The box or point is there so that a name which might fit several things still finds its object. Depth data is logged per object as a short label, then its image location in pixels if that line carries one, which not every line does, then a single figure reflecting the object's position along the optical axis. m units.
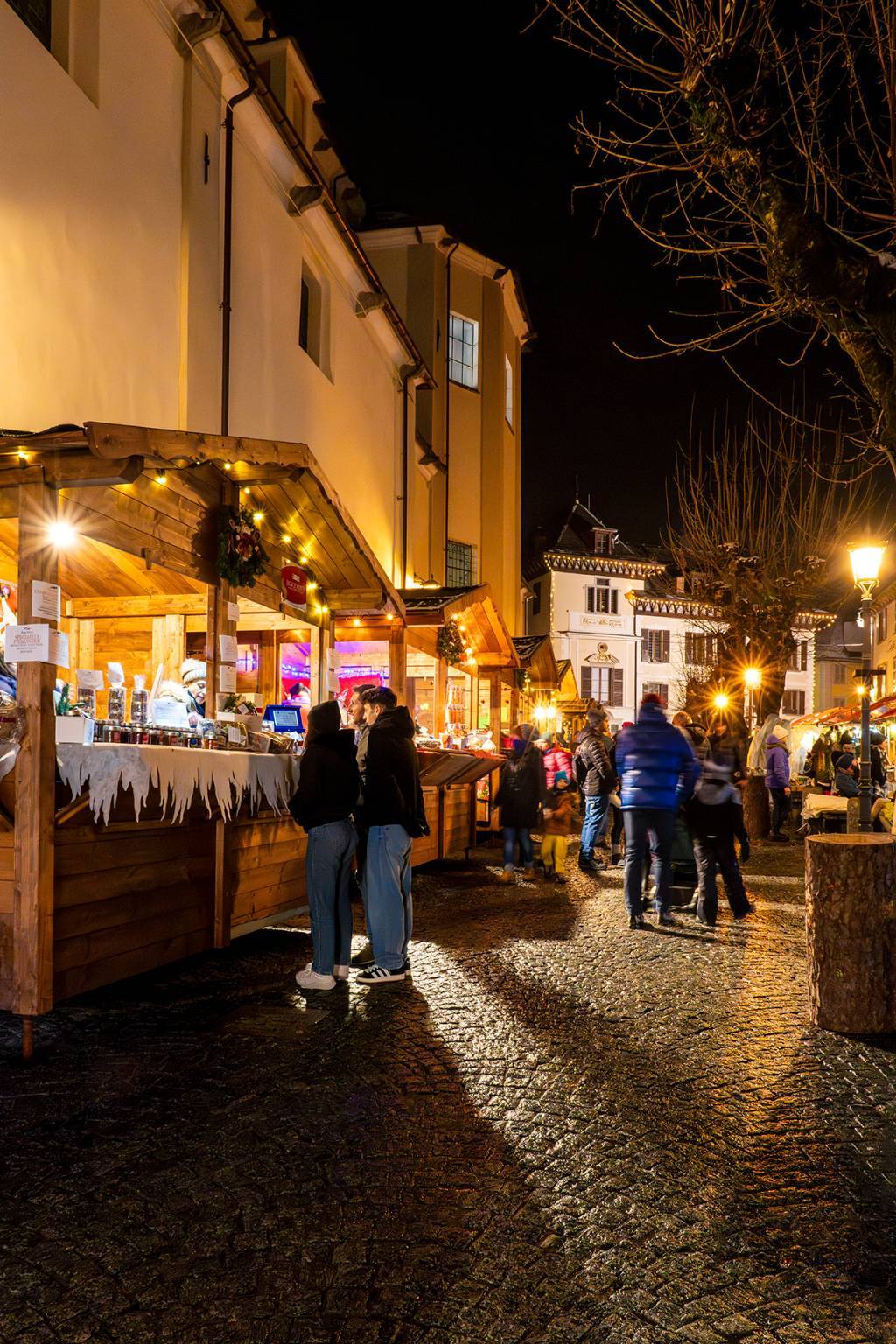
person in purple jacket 19.39
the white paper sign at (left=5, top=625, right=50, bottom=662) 5.84
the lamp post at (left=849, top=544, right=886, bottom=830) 12.97
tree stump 6.01
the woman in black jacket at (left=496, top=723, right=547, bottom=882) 12.66
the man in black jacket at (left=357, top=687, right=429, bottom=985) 7.37
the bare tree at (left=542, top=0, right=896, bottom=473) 6.16
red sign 10.31
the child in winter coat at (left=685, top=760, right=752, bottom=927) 9.73
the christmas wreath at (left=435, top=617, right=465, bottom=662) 15.54
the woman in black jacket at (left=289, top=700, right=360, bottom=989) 7.00
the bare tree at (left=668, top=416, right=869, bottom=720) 26.86
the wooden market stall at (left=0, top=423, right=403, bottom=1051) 5.84
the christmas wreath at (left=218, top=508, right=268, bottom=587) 8.76
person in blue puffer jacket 9.46
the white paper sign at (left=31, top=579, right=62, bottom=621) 5.91
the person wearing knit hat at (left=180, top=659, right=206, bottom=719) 9.08
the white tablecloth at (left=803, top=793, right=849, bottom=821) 16.02
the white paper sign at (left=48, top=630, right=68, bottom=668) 5.92
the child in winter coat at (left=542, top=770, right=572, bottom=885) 12.93
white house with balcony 63.41
